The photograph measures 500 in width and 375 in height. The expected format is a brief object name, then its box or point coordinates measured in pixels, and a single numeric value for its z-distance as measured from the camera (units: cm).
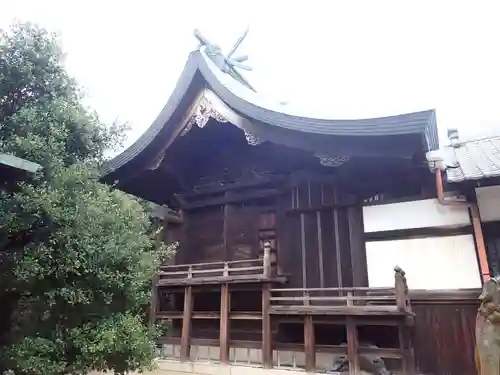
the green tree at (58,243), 405
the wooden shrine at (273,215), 579
